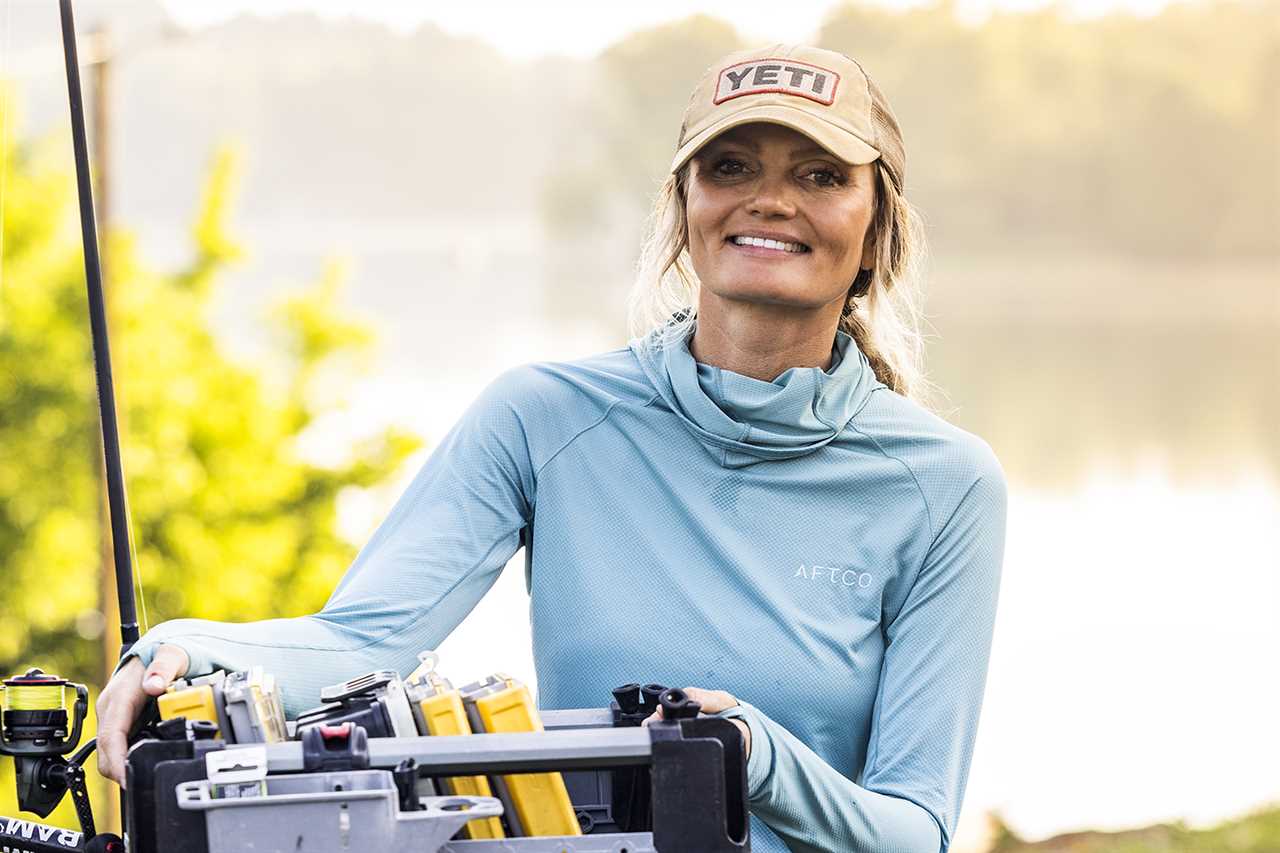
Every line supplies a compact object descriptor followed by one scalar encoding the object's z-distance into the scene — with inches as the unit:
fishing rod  159.3
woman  179.9
